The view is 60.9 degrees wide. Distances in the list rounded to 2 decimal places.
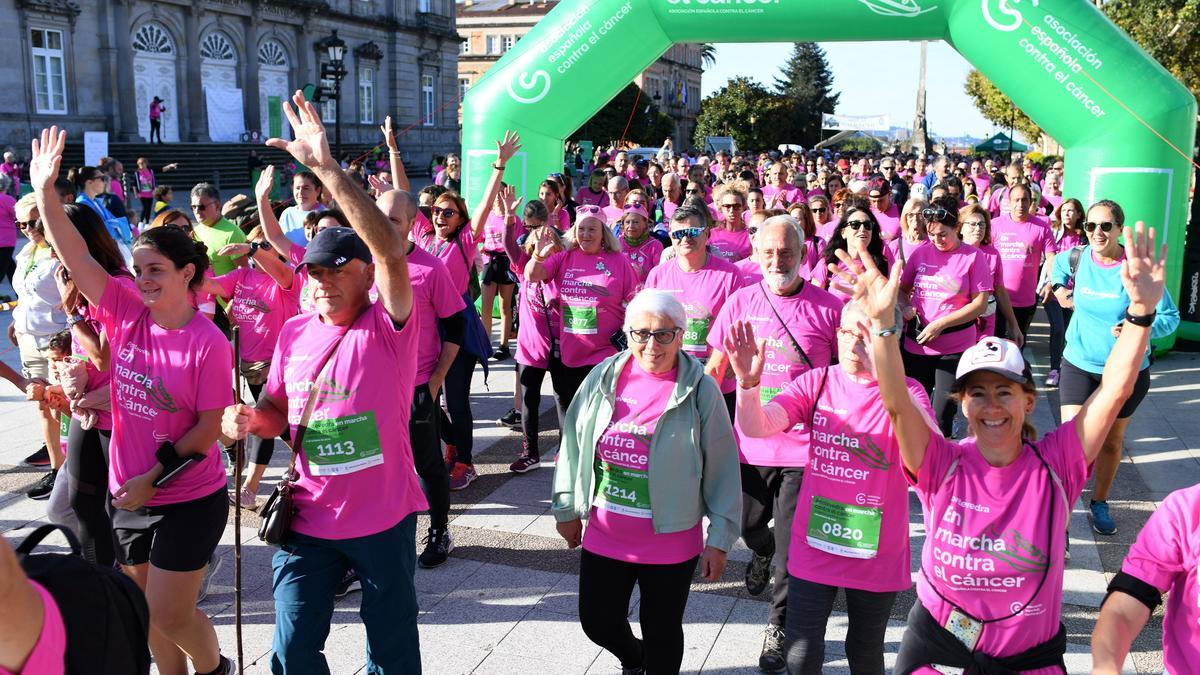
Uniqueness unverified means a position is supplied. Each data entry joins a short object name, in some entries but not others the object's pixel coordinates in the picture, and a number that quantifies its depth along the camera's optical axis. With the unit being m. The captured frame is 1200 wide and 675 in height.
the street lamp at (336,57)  19.56
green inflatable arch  9.73
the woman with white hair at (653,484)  3.55
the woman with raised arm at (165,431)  3.58
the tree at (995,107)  46.09
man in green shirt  7.22
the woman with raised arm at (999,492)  2.82
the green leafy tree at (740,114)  55.94
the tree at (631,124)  50.28
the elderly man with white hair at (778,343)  4.34
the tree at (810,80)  89.94
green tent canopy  45.56
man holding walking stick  3.27
